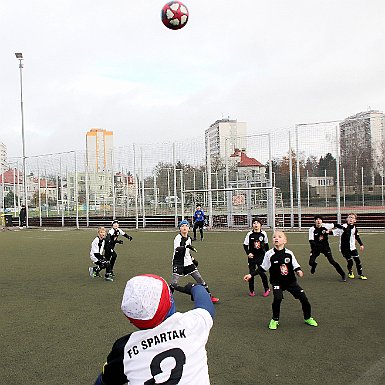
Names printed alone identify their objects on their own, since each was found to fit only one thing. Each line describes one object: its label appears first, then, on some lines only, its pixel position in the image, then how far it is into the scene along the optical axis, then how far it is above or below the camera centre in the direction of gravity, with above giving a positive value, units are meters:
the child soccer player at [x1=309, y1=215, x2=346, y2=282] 11.26 -1.10
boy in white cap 2.38 -0.79
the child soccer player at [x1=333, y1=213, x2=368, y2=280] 11.15 -1.11
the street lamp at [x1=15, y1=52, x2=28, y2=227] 35.94 +9.38
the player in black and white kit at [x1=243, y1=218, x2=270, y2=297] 9.70 -1.04
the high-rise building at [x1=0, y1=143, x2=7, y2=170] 40.01 +3.58
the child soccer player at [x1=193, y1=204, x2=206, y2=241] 22.09 -0.99
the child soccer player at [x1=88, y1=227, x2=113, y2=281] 11.91 -1.50
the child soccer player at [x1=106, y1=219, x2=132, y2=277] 12.25 -1.11
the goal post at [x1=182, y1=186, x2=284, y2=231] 26.88 -0.47
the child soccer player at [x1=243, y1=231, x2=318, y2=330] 7.11 -1.24
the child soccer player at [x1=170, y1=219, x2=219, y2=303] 9.56 -1.28
